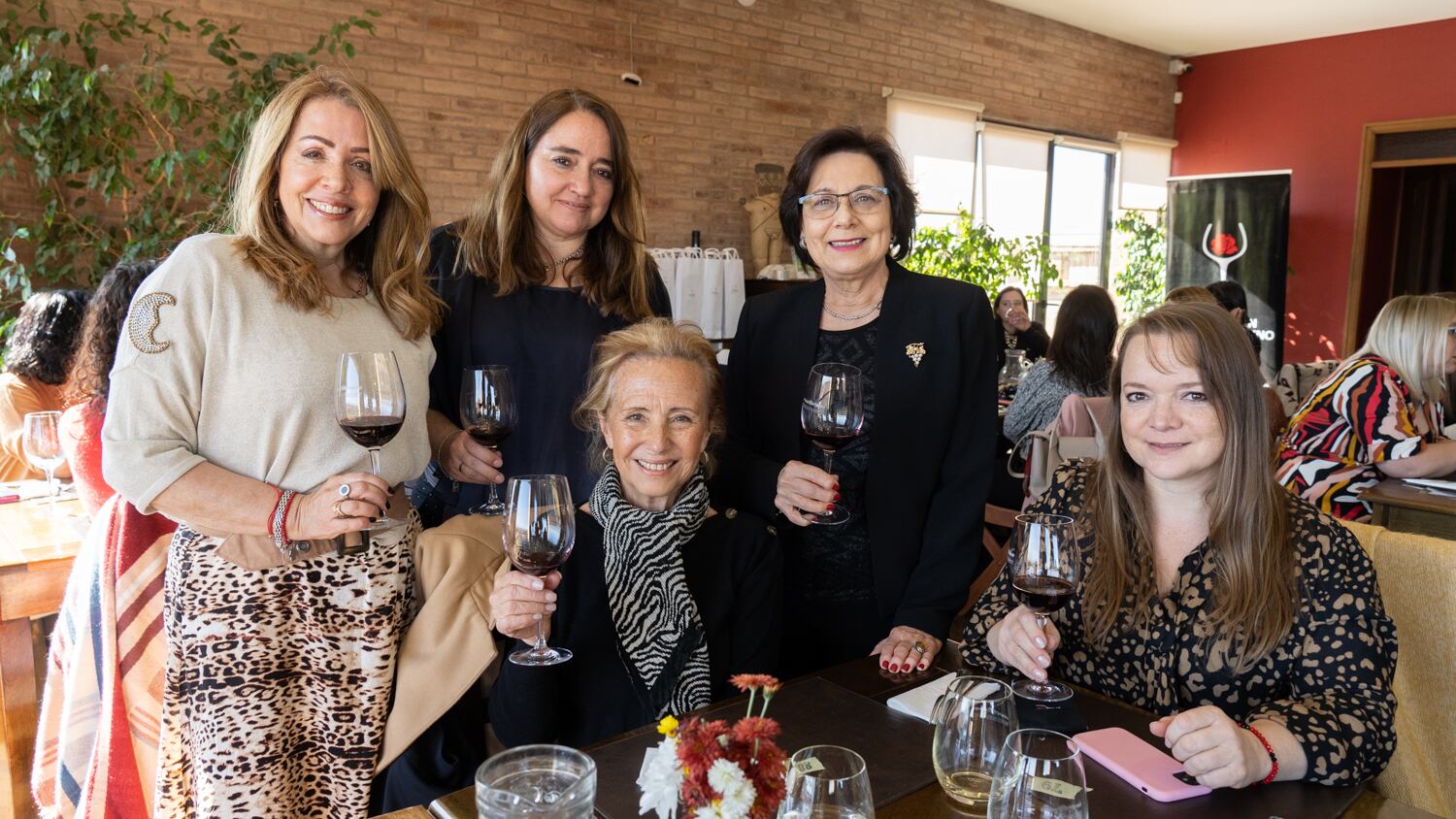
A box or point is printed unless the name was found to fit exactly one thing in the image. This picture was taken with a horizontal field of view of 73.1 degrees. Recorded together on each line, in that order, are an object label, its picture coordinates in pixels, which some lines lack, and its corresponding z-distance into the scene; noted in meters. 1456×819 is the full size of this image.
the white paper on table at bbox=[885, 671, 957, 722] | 1.46
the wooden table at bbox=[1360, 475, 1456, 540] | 3.39
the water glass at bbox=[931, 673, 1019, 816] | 1.19
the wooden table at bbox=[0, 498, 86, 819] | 2.49
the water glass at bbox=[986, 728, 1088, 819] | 0.99
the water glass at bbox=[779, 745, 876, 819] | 0.89
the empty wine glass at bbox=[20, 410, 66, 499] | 2.91
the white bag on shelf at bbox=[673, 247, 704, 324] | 7.00
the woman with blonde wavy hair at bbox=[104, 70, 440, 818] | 1.67
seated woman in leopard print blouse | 1.51
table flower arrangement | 0.84
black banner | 10.12
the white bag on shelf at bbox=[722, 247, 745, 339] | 7.17
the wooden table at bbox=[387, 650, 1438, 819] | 1.20
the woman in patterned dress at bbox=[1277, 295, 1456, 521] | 3.65
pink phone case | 1.23
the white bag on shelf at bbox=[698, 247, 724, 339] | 7.11
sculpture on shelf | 7.59
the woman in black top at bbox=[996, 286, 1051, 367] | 7.57
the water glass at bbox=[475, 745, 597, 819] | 0.90
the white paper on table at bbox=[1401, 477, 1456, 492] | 3.53
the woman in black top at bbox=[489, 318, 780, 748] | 1.78
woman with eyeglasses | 2.07
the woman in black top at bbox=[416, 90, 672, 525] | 2.27
